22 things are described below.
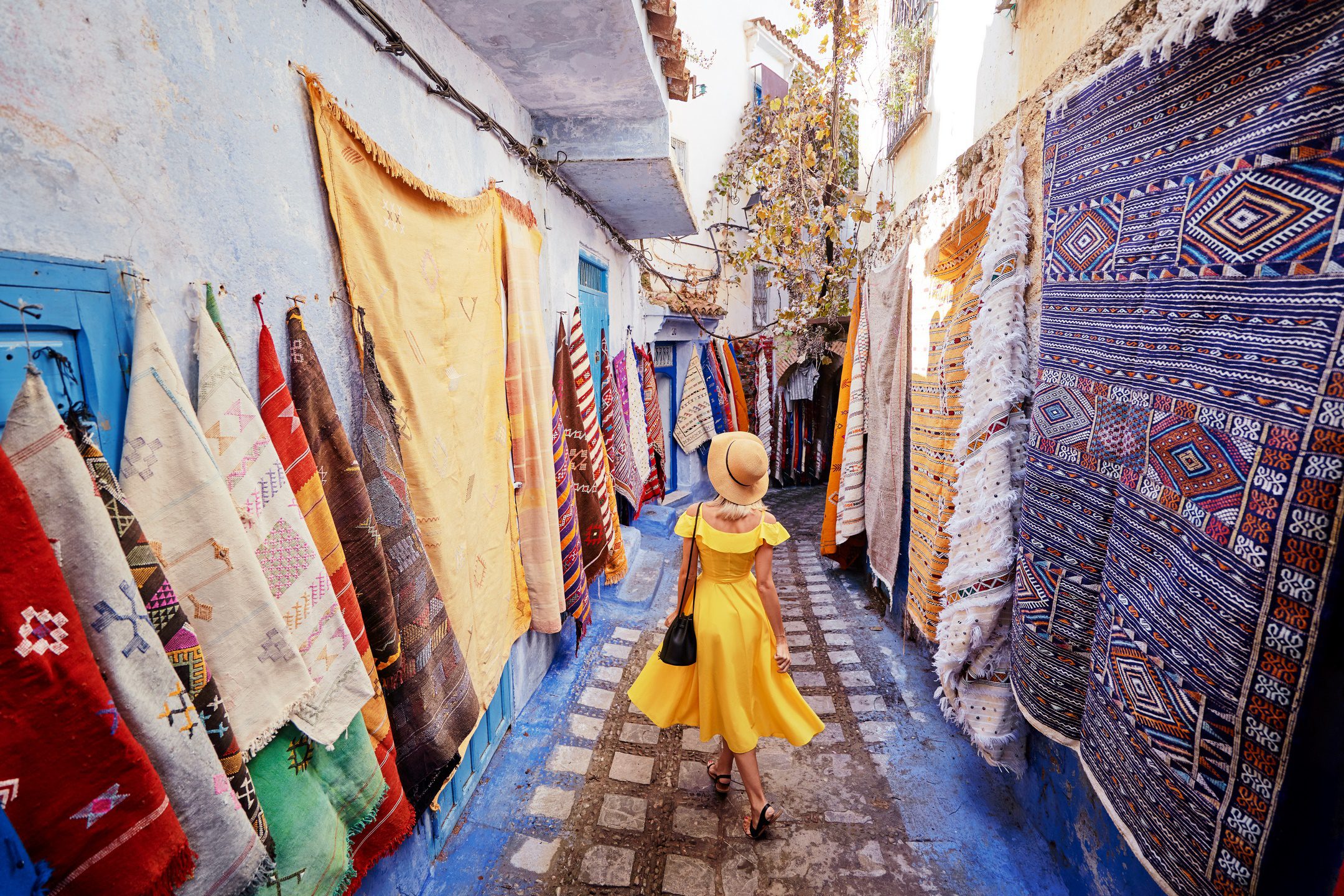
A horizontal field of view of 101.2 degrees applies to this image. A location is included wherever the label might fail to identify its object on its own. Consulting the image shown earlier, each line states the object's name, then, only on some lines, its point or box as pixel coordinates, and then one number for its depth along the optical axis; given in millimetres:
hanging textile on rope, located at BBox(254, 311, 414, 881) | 1214
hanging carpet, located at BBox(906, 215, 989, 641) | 2662
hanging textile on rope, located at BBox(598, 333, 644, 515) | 4684
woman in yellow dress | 2361
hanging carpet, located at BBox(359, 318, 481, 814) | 1515
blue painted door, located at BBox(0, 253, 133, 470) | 777
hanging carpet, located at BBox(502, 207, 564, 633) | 2650
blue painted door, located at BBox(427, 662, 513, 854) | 2182
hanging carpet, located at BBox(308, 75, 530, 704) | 1566
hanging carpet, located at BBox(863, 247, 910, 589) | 3717
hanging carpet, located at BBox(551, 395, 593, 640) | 3080
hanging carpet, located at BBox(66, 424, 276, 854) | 825
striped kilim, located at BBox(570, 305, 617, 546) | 3645
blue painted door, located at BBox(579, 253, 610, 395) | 4359
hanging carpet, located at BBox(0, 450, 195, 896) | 656
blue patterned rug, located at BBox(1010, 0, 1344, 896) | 955
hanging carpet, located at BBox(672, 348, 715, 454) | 7551
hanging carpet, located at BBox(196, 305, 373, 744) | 1047
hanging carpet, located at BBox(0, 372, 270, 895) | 749
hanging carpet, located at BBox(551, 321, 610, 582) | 3535
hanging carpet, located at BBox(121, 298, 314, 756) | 916
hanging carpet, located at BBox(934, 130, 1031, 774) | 2113
